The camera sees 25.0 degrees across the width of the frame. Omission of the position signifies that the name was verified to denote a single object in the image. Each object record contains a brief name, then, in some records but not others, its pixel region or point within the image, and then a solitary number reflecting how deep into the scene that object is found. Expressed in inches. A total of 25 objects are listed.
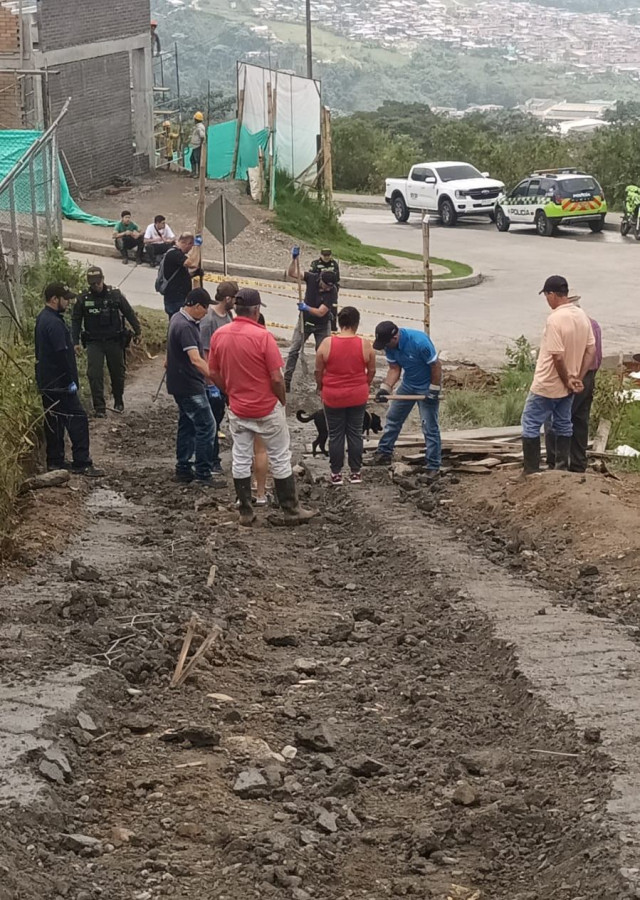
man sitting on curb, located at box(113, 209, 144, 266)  1092.5
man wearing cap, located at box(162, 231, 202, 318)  655.1
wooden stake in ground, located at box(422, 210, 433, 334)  732.7
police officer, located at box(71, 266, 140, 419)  590.2
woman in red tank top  487.2
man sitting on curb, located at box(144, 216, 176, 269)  1024.9
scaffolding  1598.2
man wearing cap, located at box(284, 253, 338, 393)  680.4
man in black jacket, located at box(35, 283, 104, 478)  494.3
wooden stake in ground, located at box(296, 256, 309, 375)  751.2
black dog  540.8
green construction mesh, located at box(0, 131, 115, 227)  791.7
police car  1437.0
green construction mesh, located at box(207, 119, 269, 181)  1503.4
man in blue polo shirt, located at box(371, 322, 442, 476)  497.4
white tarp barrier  1414.9
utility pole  2002.5
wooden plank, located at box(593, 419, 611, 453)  568.7
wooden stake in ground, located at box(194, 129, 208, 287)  767.7
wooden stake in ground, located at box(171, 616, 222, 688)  312.9
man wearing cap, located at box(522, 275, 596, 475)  462.0
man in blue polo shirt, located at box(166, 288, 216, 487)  493.7
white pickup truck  1584.6
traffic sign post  757.9
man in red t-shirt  439.2
